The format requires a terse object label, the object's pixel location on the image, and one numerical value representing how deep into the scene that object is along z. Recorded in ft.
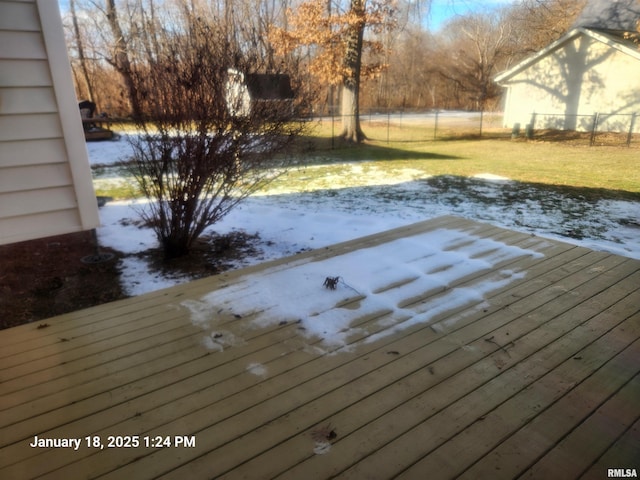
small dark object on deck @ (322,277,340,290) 8.20
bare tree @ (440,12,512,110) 103.76
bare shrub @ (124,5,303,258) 10.78
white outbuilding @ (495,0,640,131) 44.04
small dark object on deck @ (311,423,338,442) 4.44
